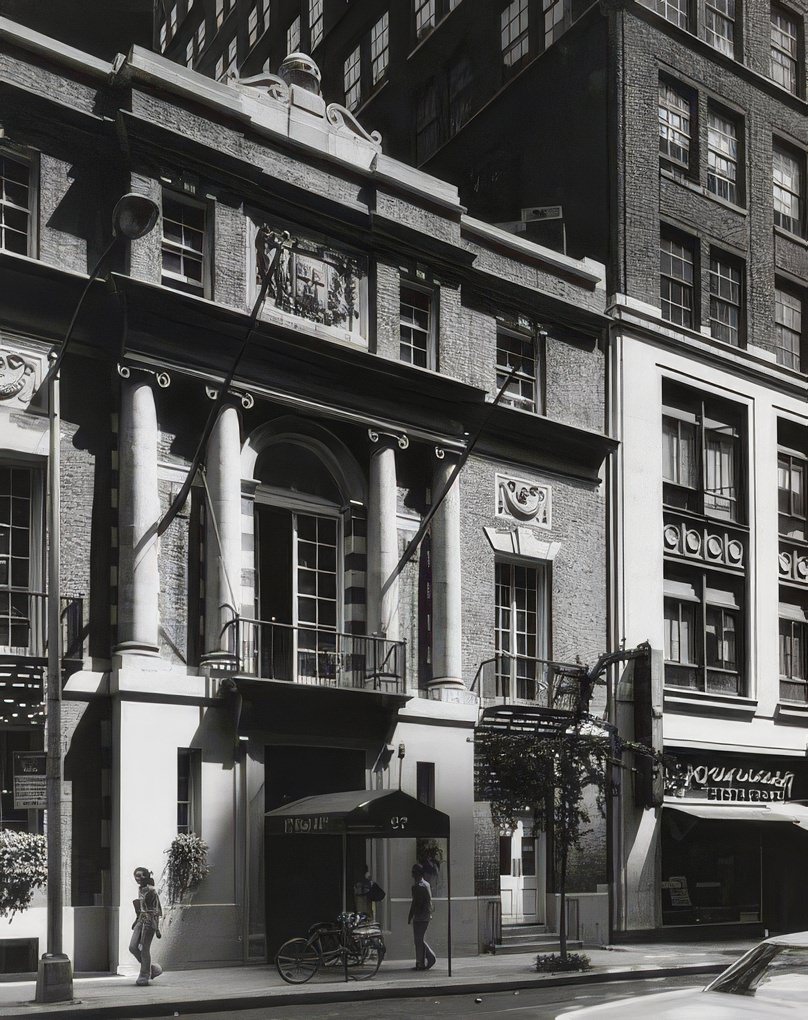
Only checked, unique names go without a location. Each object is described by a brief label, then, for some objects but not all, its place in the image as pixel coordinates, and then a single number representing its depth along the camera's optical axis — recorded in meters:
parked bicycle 20.86
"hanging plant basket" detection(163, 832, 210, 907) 23.00
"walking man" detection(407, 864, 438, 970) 23.69
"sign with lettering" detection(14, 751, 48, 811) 19.28
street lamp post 18.14
